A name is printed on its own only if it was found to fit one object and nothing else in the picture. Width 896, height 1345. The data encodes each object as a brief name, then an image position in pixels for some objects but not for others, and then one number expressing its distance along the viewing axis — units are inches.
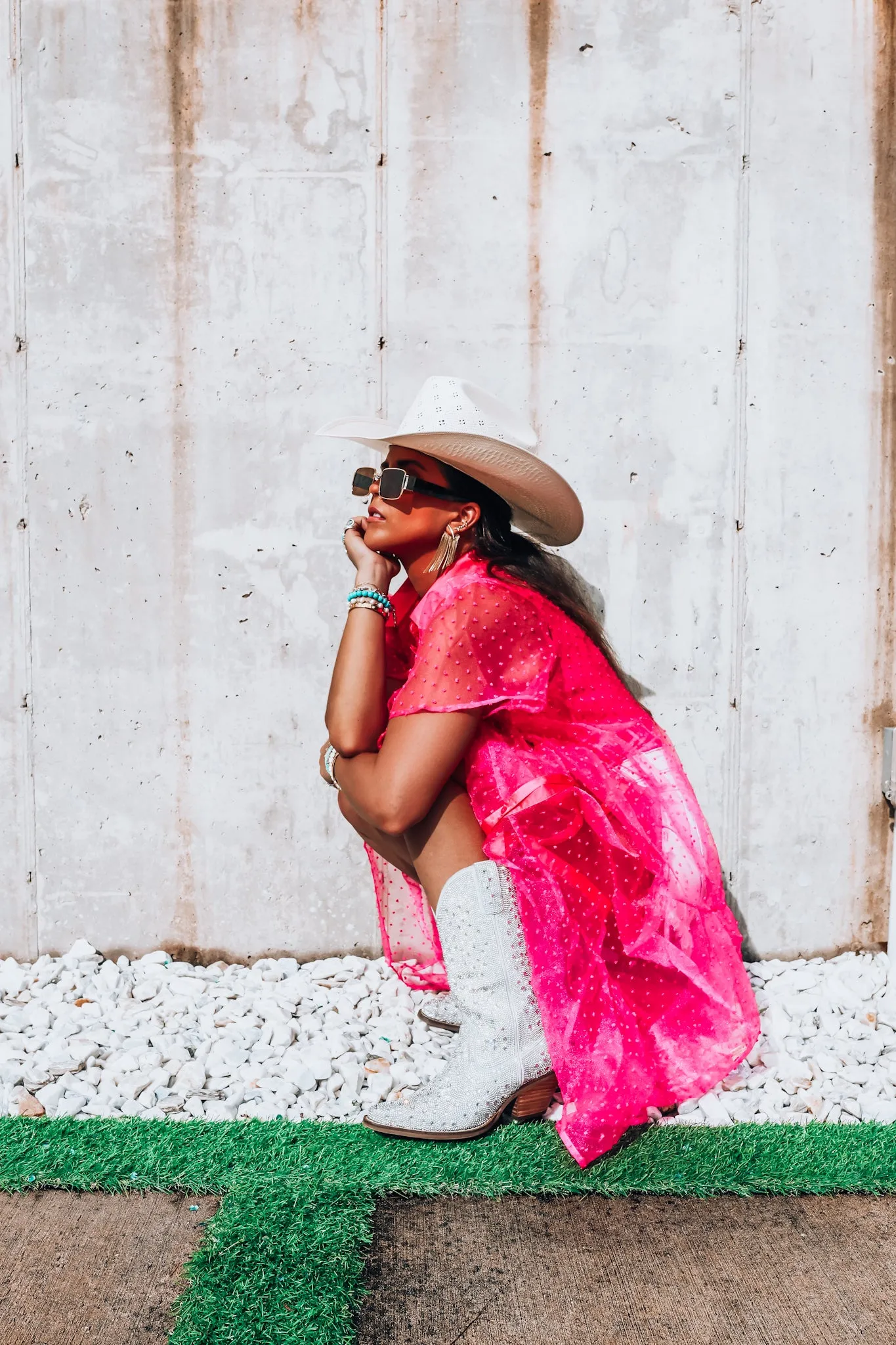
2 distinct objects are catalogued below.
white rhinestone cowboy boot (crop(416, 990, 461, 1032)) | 108.3
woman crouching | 85.5
